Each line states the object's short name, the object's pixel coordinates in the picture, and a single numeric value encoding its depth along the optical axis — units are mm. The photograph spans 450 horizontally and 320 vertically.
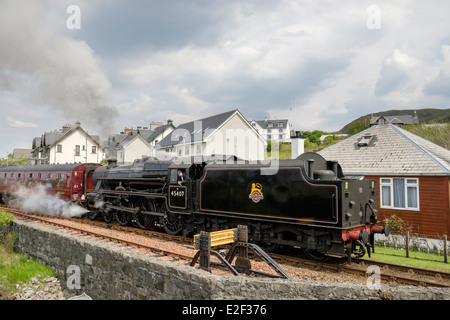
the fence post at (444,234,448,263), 9805
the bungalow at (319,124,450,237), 12133
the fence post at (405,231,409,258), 10326
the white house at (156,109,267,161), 29672
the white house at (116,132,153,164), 39750
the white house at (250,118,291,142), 71856
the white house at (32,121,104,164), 42344
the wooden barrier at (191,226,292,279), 6832
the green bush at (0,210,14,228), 14437
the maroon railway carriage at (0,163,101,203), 17422
